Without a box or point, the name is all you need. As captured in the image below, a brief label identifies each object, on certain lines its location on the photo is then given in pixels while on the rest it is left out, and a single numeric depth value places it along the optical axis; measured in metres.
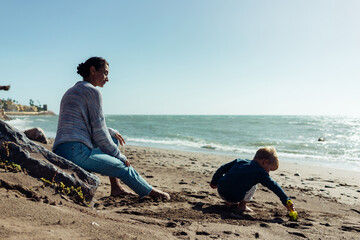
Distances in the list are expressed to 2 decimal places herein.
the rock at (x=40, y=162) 2.72
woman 3.14
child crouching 3.56
